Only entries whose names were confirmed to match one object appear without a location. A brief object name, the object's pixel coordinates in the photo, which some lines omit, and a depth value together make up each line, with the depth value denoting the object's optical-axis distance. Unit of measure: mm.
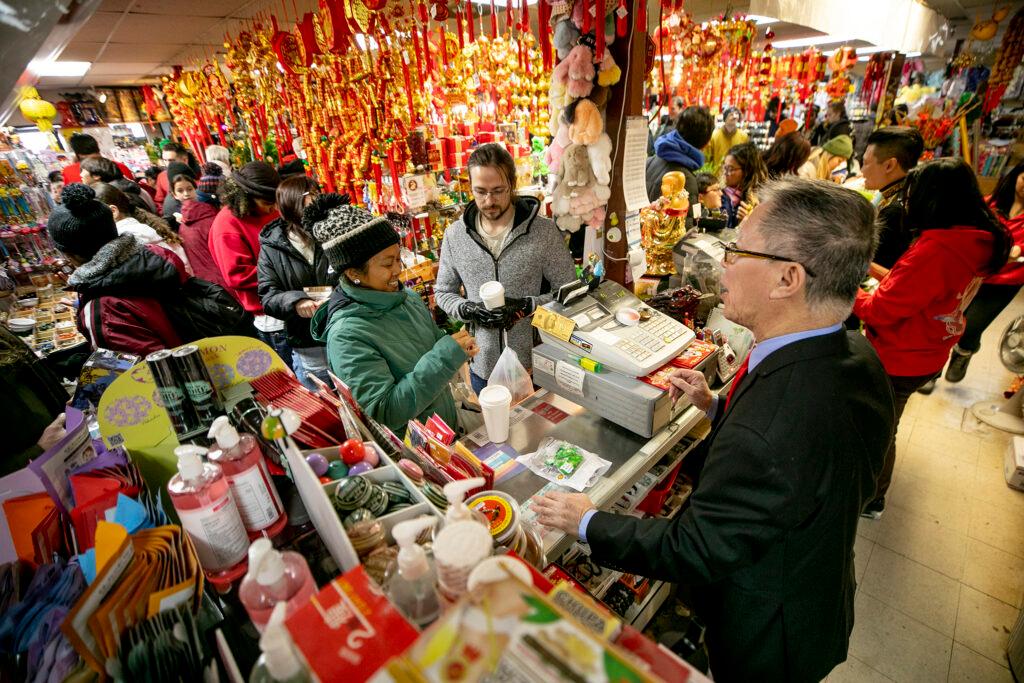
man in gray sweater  2209
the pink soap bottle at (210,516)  751
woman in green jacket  1537
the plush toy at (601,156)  2158
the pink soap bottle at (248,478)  814
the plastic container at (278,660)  506
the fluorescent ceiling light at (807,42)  8367
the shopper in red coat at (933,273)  2053
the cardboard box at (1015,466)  2855
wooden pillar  2059
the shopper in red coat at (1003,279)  3037
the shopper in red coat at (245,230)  3008
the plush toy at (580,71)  1990
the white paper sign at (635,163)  2229
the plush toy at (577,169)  2216
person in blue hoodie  3402
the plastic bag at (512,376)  1822
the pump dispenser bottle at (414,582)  631
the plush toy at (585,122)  2084
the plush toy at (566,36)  2010
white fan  3338
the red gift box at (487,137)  4773
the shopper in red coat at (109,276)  1862
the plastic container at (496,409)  1520
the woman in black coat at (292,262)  2633
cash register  1551
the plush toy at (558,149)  2223
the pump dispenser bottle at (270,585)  604
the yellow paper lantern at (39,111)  6038
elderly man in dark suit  993
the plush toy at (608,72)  2029
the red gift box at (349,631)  542
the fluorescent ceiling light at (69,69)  7409
